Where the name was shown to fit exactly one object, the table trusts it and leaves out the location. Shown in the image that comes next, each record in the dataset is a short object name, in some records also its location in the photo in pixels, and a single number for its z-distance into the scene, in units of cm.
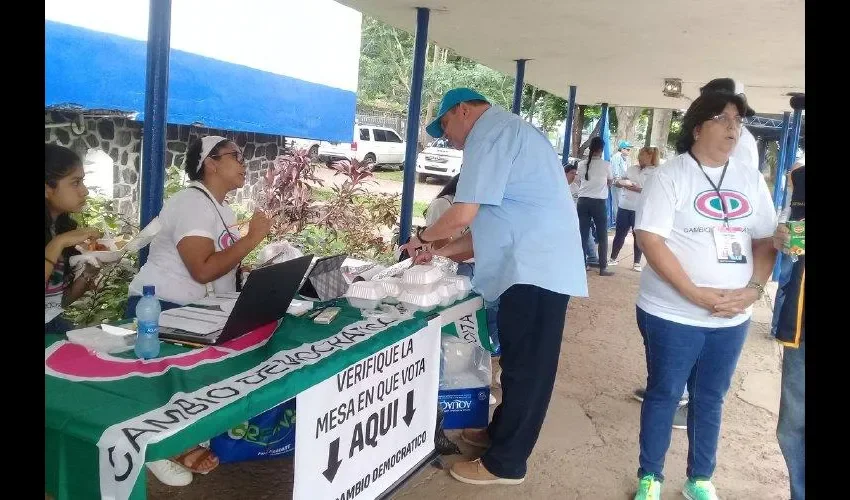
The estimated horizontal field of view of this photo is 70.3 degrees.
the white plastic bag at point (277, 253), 260
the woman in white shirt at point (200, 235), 234
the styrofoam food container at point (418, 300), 251
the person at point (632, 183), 734
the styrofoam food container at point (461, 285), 274
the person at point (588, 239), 778
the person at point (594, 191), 714
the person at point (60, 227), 190
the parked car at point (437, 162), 1822
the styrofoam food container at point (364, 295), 249
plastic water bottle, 176
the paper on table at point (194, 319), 198
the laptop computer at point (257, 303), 187
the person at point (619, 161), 1145
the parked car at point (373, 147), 1856
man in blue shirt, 242
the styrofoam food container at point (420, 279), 255
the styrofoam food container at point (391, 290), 256
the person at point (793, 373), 220
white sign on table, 183
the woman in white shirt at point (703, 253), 229
